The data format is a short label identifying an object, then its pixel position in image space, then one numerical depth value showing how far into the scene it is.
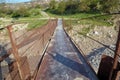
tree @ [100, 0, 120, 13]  11.69
